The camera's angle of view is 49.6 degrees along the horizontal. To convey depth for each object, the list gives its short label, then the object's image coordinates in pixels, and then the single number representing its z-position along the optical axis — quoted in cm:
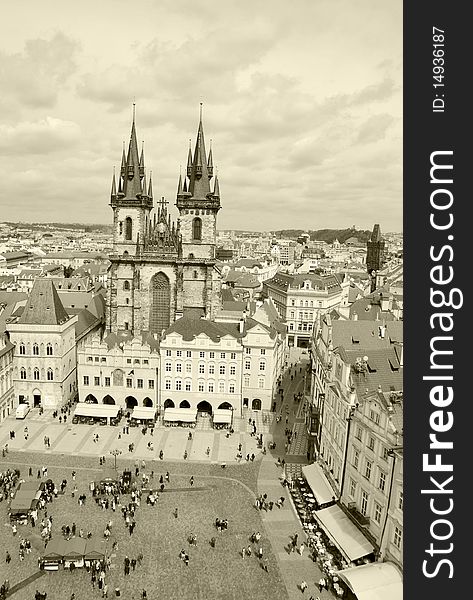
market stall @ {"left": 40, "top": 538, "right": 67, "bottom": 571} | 3822
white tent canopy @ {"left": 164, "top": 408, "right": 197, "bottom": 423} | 6644
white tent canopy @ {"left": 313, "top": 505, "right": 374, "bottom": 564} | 3909
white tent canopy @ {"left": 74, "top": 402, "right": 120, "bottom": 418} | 6656
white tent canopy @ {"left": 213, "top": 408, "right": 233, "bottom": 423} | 6644
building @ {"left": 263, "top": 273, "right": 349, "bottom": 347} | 11850
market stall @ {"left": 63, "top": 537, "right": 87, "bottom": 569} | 3844
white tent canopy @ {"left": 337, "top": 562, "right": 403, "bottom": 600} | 3384
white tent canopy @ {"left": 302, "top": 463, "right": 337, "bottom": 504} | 4684
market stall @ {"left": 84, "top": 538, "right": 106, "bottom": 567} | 3875
